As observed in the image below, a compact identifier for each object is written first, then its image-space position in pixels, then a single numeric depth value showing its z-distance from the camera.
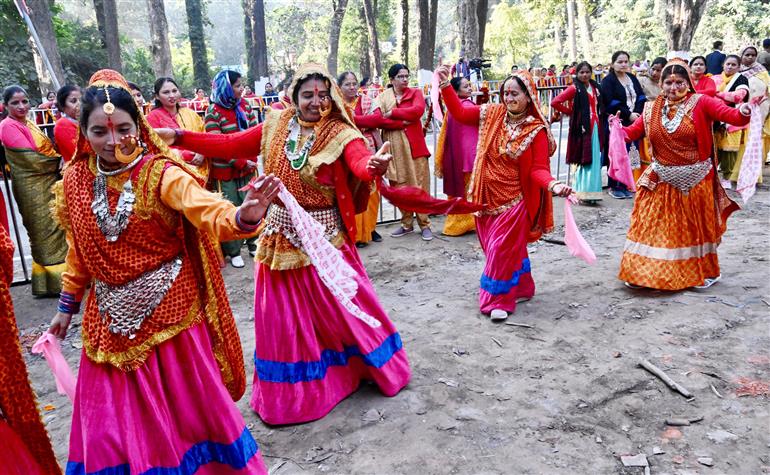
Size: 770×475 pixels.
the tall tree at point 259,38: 25.61
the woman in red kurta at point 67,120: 5.36
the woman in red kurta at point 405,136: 7.13
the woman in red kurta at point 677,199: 4.88
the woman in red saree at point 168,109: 5.96
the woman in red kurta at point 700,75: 7.55
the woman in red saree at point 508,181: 4.68
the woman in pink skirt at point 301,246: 3.42
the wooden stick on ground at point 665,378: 3.62
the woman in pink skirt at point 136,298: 2.38
